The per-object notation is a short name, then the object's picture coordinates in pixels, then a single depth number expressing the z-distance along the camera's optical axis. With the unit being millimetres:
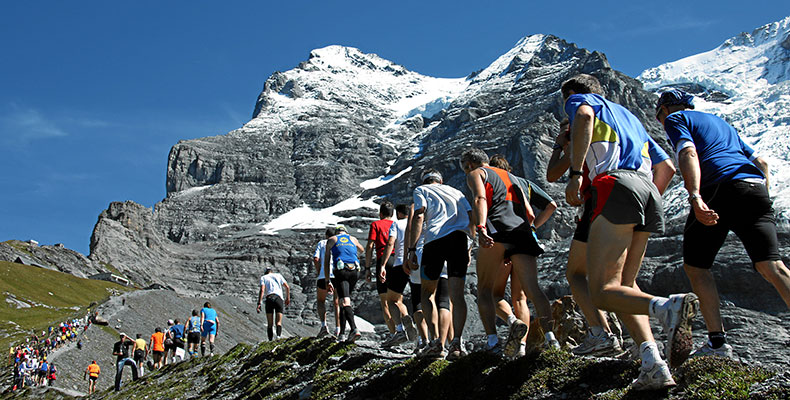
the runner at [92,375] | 28273
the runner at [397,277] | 12672
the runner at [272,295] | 19281
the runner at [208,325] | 23234
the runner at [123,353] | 23000
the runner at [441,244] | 8477
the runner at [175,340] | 24812
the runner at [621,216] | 4957
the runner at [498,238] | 7668
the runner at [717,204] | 6117
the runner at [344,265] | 14016
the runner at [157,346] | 26469
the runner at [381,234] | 13289
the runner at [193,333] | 25297
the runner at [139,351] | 26766
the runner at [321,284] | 14931
